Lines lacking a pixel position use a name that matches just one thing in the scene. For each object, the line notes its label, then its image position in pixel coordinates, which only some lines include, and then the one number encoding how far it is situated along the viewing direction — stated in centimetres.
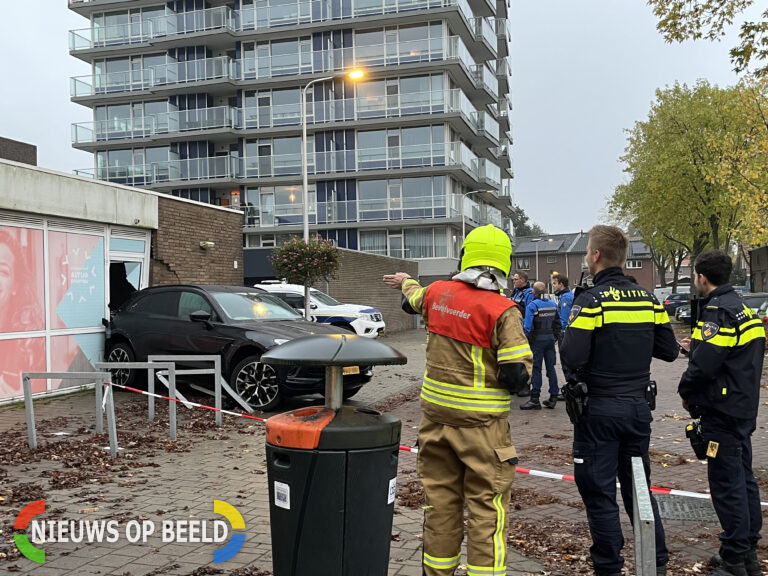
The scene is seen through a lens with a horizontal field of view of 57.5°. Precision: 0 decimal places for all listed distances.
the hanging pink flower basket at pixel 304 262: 1927
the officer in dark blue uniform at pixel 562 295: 1027
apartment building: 4141
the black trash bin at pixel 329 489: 296
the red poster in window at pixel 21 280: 1023
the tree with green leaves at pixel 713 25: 1054
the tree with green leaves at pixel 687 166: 3391
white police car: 2052
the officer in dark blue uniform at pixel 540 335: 996
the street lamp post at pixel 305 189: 1911
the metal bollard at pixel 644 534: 207
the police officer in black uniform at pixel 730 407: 396
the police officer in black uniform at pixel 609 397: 375
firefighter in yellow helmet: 333
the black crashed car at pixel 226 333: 914
